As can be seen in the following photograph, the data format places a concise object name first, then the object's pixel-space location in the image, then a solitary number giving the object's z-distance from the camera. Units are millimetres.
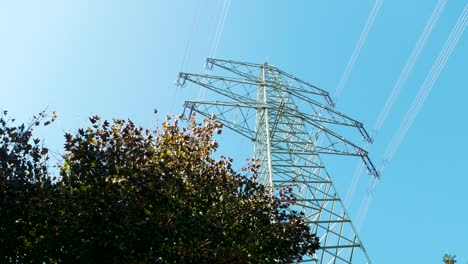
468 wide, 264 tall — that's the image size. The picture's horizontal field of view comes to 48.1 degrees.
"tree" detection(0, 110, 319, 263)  9281
